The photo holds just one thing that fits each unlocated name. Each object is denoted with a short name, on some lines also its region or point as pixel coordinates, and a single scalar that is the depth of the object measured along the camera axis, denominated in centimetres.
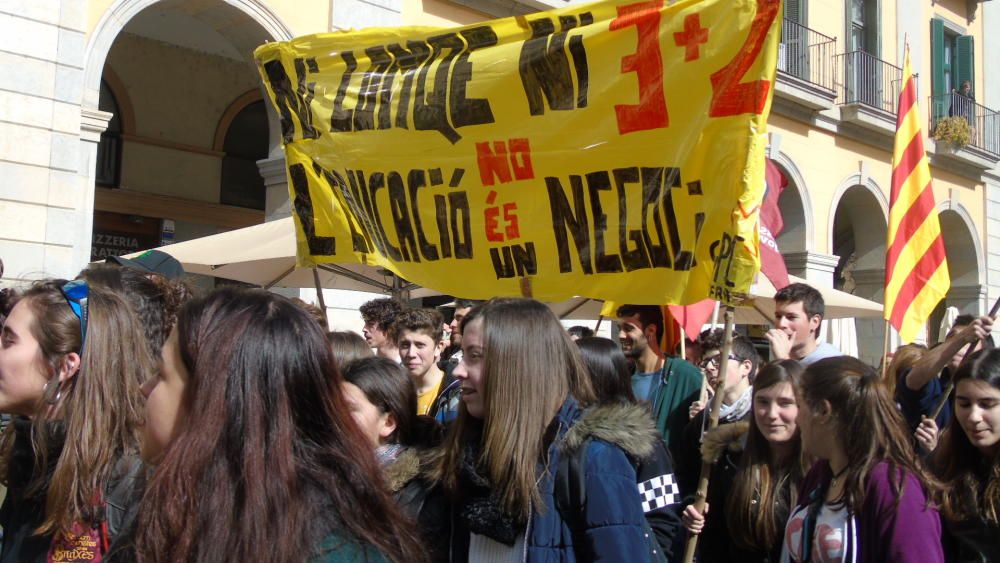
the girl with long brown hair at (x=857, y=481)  296
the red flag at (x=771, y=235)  638
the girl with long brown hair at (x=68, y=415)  243
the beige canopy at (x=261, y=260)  769
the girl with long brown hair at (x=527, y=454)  289
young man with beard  520
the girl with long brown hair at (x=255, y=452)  161
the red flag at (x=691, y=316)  611
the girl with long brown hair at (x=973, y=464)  335
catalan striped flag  641
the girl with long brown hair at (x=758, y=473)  393
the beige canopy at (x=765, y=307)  883
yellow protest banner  408
